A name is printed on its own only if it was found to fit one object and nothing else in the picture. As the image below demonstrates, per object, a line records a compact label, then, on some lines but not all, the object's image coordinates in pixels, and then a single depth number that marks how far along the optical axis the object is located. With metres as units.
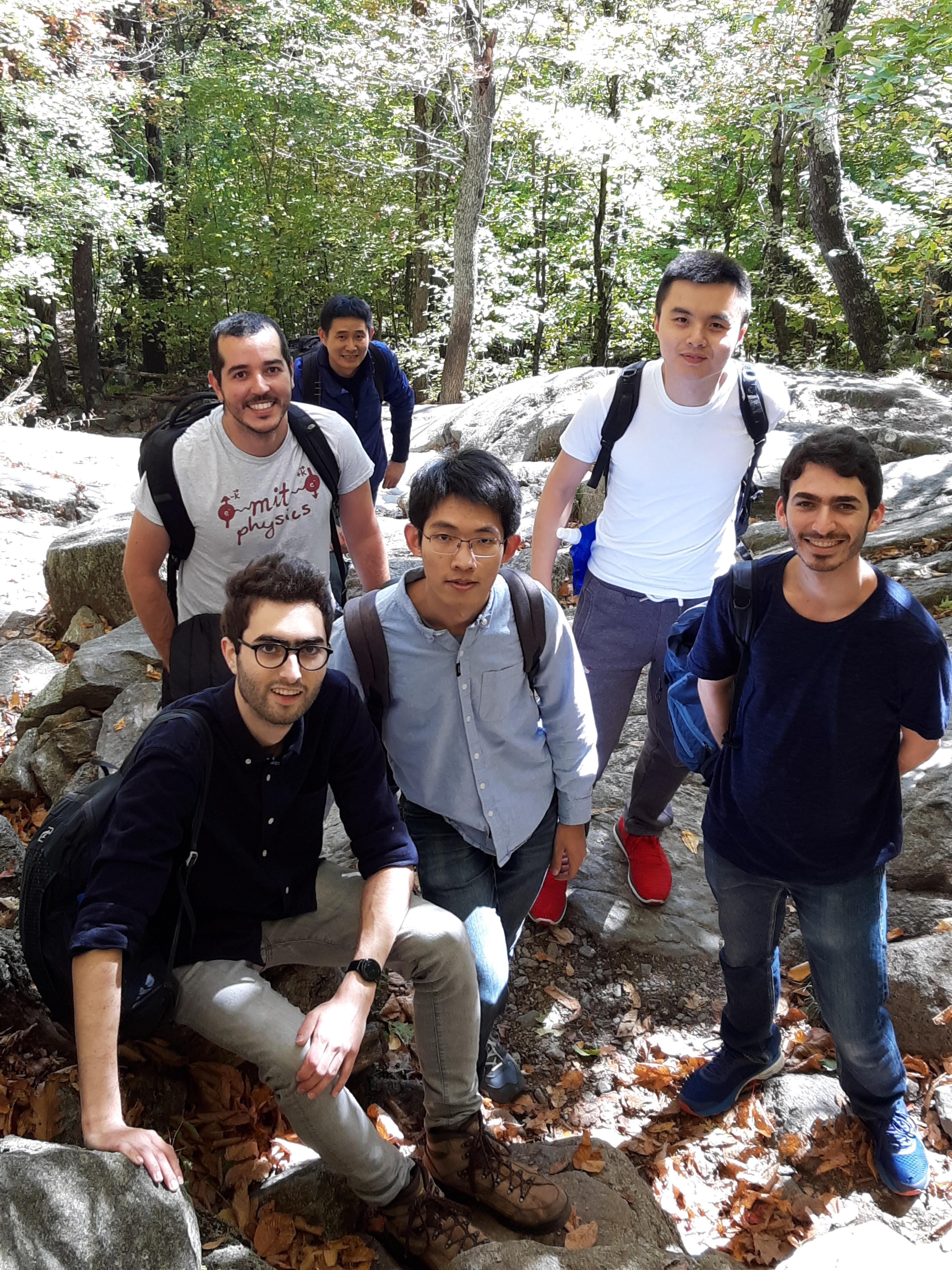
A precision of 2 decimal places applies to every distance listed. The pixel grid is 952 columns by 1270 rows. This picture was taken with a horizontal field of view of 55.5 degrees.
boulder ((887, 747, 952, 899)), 3.96
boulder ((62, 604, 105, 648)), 6.70
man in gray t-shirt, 3.26
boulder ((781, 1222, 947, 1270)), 2.45
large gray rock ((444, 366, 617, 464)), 9.45
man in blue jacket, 5.30
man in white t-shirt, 3.21
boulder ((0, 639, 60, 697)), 6.39
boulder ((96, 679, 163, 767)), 4.99
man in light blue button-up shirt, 2.63
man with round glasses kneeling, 2.30
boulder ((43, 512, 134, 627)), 6.54
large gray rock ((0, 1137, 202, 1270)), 1.80
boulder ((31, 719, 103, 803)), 5.16
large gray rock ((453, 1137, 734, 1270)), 2.34
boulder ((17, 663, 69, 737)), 5.61
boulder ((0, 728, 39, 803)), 5.19
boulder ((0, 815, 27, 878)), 3.88
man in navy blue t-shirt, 2.35
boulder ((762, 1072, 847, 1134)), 3.13
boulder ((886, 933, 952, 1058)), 3.42
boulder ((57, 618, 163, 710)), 5.52
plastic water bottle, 3.72
